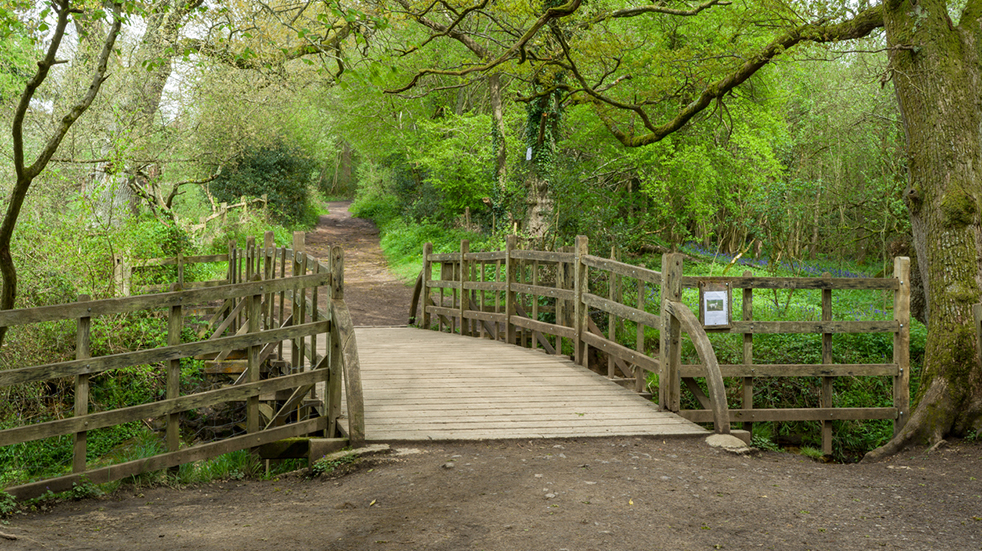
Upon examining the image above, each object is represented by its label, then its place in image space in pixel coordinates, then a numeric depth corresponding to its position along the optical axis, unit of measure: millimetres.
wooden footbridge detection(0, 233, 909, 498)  5824
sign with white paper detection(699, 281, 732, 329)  7305
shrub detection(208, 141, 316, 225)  28203
